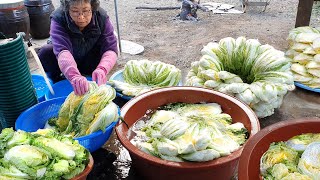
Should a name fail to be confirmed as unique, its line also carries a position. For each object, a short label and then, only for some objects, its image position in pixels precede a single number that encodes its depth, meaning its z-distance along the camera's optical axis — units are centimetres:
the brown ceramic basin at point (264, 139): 170
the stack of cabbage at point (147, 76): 353
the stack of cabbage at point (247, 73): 302
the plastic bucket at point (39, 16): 590
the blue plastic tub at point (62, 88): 360
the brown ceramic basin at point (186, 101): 201
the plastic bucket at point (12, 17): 523
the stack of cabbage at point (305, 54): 379
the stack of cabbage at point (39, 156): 178
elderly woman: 310
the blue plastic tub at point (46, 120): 237
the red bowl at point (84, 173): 186
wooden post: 457
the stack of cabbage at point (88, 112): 238
